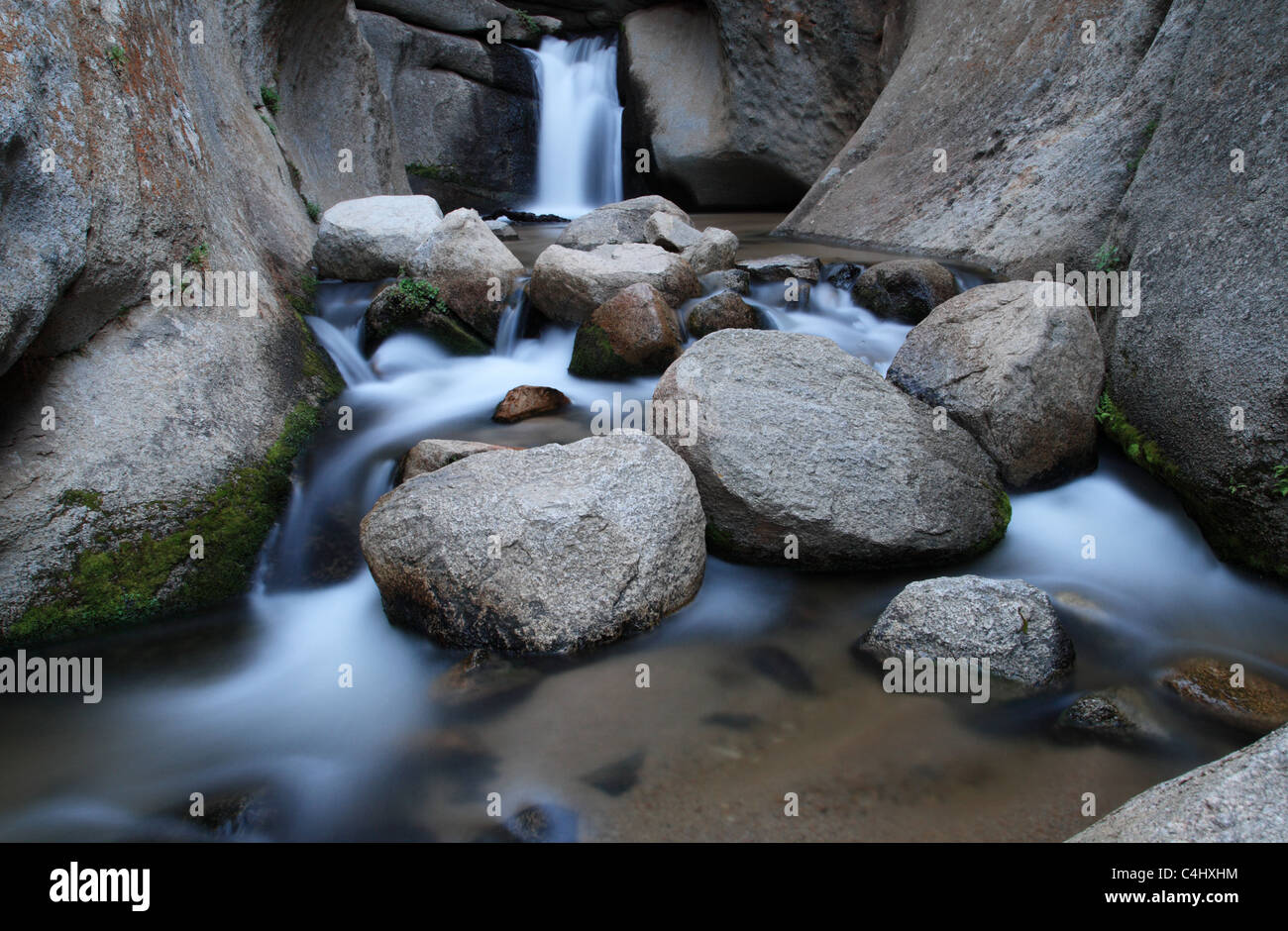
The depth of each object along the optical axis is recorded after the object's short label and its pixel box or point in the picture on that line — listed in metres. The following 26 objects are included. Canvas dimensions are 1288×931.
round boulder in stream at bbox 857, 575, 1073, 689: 3.68
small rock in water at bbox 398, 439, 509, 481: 5.00
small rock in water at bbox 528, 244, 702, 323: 7.34
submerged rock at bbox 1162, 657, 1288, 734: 3.43
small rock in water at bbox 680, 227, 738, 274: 8.50
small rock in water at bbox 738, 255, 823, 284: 8.38
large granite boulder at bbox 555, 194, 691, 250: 9.73
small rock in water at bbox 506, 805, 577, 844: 2.99
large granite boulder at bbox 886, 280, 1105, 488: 4.96
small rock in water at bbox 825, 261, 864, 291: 8.23
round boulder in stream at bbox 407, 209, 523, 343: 7.46
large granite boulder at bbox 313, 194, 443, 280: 8.33
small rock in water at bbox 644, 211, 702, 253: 8.91
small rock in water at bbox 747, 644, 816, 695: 3.77
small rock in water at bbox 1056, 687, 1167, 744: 3.38
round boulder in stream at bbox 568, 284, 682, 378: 6.44
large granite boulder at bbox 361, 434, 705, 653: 3.88
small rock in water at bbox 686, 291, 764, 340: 7.09
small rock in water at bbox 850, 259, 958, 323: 7.27
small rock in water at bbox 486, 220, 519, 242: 13.04
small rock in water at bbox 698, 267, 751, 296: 7.97
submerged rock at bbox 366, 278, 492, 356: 7.25
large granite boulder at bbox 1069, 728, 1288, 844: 2.16
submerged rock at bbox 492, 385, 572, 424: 6.13
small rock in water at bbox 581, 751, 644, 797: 3.18
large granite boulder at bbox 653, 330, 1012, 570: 4.46
